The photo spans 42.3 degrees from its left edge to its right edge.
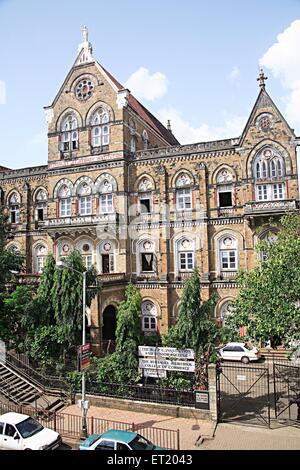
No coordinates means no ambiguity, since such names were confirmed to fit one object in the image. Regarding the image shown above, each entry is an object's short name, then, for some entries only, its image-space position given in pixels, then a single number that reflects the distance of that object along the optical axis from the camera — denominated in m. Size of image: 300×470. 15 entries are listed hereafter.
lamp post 15.60
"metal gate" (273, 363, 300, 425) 16.78
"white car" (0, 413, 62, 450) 14.30
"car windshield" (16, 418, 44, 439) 14.65
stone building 28.28
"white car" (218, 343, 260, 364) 25.73
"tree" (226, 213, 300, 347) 16.05
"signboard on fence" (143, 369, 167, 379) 19.08
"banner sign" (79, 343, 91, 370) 16.81
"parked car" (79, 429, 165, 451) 12.87
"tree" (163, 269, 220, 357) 19.31
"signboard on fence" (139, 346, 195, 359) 18.84
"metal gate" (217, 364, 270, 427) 17.00
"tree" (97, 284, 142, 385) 19.47
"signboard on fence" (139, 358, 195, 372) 18.64
